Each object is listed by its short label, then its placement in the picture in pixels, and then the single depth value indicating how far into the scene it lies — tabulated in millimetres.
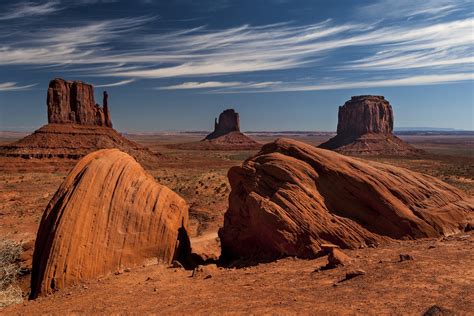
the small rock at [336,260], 9555
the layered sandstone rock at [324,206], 11703
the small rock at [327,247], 11012
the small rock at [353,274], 8470
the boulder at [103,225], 10797
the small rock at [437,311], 6027
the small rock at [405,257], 9047
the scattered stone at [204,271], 10625
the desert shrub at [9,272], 11042
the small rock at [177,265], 12055
